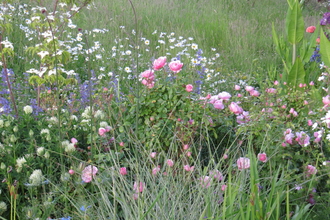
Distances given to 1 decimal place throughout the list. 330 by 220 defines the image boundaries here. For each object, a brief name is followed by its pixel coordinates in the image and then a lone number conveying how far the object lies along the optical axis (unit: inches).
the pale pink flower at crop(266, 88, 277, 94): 110.7
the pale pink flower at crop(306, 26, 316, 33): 154.6
